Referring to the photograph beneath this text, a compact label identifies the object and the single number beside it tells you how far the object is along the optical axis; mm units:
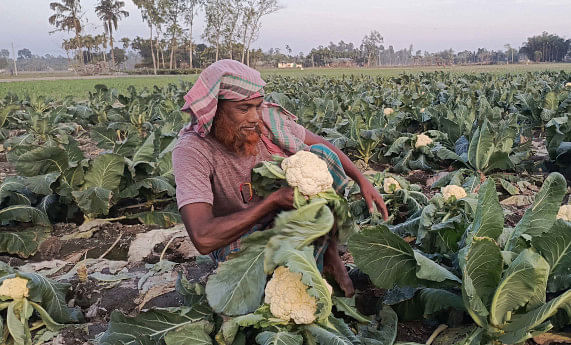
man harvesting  1993
